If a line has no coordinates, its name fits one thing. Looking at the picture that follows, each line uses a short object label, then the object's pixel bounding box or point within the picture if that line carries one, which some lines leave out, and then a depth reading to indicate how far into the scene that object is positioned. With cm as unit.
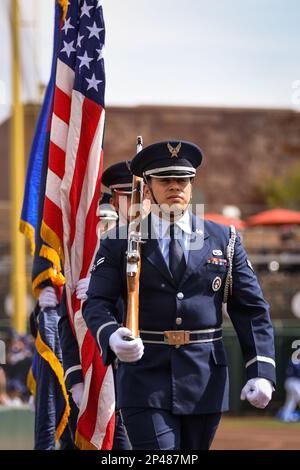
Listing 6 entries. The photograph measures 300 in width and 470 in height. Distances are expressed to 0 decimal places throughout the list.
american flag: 1226
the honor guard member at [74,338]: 1184
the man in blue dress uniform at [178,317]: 918
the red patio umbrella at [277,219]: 4541
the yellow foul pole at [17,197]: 2923
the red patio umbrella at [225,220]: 3712
